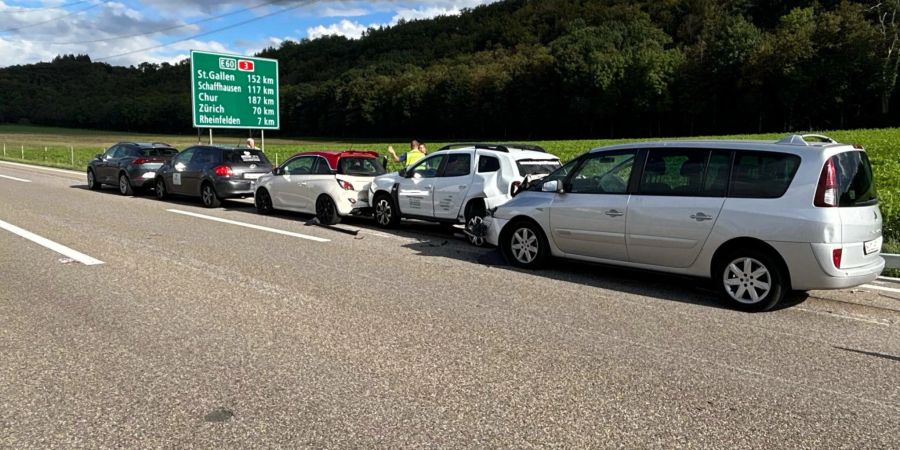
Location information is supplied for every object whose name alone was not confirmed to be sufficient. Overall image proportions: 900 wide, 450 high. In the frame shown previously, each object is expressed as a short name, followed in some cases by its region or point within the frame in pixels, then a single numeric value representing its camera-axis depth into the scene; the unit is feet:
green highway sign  77.00
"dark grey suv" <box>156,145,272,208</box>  52.75
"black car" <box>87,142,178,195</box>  62.18
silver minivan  20.02
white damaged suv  35.35
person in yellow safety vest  50.75
